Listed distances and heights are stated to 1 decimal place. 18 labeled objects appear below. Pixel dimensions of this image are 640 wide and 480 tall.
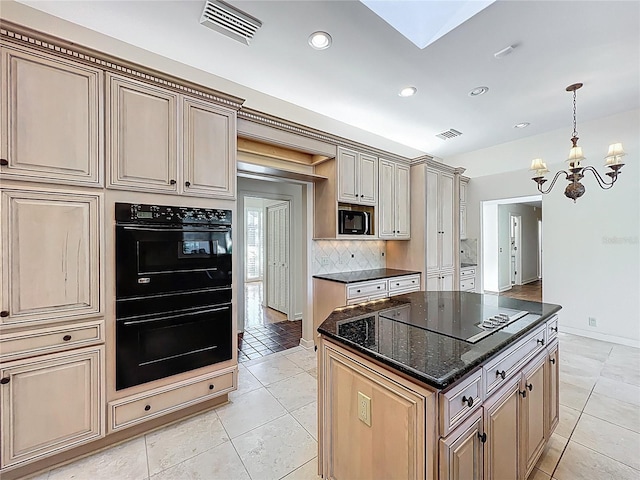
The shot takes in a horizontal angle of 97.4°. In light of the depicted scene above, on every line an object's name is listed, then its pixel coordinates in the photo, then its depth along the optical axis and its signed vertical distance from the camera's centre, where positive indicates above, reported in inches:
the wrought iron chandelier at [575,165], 97.7 +28.2
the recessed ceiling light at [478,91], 120.9 +64.9
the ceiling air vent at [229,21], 78.2 +64.7
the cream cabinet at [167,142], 72.4 +28.3
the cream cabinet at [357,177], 135.0 +31.3
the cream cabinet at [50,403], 60.8 -37.4
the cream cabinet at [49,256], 60.6 -3.3
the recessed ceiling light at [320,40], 87.9 +64.3
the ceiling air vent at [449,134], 169.5 +65.1
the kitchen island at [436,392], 39.4 -25.7
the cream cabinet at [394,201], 151.7 +21.5
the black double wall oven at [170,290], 73.5 -14.1
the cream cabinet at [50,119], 60.3 +28.0
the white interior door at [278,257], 195.0 -12.3
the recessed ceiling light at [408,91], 121.2 +65.1
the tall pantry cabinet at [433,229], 160.2 +5.8
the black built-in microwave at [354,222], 136.6 +8.7
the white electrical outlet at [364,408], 47.3 -28.9
